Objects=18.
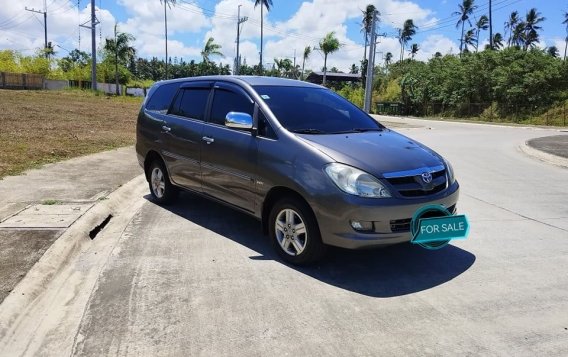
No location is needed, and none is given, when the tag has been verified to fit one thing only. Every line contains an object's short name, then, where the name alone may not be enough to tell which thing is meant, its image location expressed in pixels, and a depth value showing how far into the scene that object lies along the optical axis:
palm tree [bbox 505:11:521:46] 90.44
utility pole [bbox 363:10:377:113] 33.76
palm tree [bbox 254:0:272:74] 65.44
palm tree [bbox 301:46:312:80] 87.01
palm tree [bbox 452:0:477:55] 79.81
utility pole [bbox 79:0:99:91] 48.15
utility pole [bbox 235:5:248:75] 63.72
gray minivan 4.43
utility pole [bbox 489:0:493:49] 68.06
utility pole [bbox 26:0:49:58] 78.24
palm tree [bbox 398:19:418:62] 89.38
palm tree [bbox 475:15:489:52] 81.25
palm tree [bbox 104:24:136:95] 64.25
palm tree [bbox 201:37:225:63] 69.12
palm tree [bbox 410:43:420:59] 102.16
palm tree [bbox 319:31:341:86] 59.28
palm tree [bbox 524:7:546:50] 87.00
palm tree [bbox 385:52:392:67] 110.62
